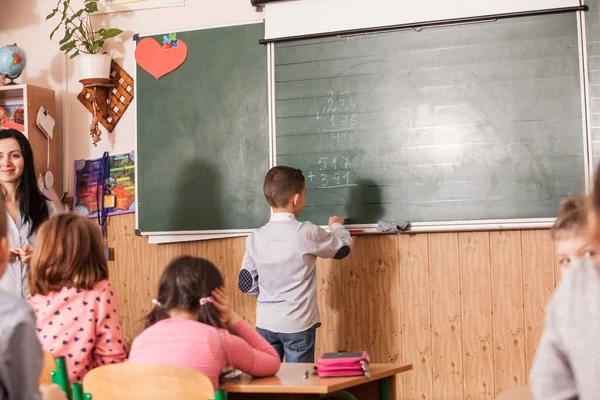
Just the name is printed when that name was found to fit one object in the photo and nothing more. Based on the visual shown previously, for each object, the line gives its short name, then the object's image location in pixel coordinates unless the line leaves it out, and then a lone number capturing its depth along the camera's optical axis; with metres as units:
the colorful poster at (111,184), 4.65
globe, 4.71
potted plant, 4.60
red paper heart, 4.39
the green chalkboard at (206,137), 4.21
